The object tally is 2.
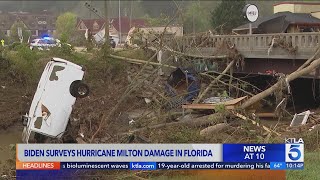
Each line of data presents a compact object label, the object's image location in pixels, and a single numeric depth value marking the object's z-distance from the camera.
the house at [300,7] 36.44
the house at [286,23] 28.84
